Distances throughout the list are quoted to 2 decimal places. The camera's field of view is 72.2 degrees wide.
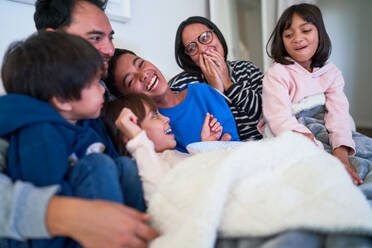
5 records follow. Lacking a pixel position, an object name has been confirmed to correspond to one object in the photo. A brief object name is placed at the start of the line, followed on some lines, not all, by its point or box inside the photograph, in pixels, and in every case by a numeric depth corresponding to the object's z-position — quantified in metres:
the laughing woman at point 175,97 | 1.14
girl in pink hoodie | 1.19
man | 0.49
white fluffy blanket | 0.48
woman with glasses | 1.34
